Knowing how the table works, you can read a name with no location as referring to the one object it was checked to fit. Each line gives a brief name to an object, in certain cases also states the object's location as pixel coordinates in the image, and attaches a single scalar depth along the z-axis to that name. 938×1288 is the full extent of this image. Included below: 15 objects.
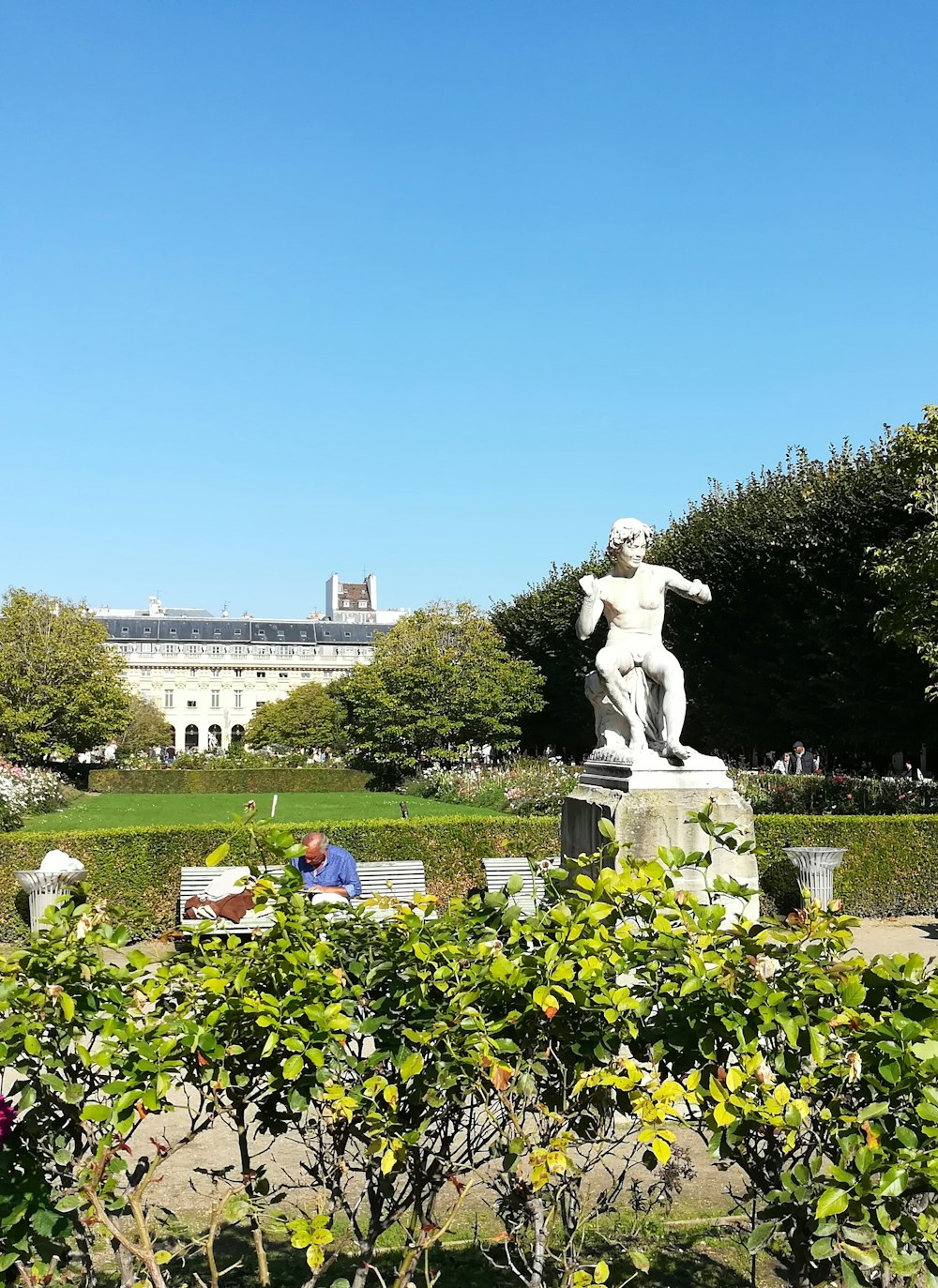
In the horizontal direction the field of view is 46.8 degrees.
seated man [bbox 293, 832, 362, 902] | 7.07
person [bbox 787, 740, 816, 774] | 24.62
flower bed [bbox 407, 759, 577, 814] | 21.56
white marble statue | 7.81
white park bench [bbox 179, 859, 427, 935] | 11.47
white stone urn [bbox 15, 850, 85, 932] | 10.66
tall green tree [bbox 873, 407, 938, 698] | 14.55
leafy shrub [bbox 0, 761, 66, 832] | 21.25
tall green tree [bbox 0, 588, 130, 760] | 36.38
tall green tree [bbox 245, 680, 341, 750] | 74.31
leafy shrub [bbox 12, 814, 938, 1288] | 2.57
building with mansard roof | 101.88
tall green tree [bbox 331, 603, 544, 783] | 35.72
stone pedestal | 7.20
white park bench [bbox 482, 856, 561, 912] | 11.95
